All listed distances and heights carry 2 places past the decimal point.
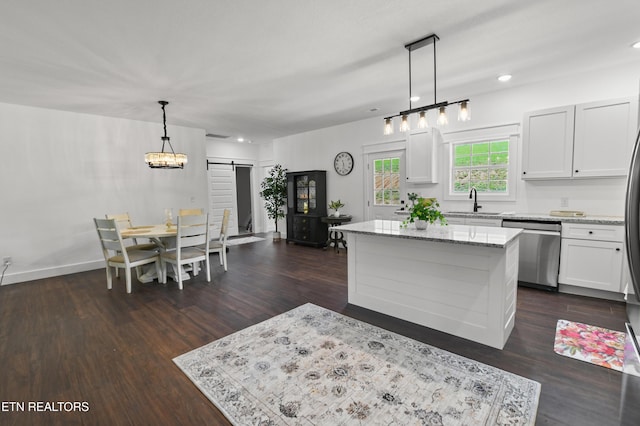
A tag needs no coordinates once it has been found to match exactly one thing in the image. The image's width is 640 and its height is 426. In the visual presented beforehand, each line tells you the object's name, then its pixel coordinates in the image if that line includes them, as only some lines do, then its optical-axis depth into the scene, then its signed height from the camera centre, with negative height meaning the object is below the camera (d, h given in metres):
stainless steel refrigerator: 1.16 -0.35
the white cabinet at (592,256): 3.09 -0.75
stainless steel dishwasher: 3.41 -0.77
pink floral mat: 2.13 -1.26
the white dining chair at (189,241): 3.82 -0.64
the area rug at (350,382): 1.65 -1.27
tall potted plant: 7.31 +0.00
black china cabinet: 6.36 -0.32
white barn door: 7.56 +0.05
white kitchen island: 2.27 -0.75
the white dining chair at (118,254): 3.66 -0.78
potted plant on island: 2.71 -0.21
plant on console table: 6.21 -0.28
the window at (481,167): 4.27 +0.37
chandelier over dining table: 4.06 +0.52
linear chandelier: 2.59 +0.75
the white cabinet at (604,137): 3.15 +0.58
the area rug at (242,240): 7.02 -1.17
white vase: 2.73 -0.31
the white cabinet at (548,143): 3.49 +0.58
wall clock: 6.15 +0.64
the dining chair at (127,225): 4.39 -0.47
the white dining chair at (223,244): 4.57 -0.80
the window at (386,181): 5.48 +0.22
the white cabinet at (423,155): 4.67 +0.60
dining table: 3.82 -0.52
